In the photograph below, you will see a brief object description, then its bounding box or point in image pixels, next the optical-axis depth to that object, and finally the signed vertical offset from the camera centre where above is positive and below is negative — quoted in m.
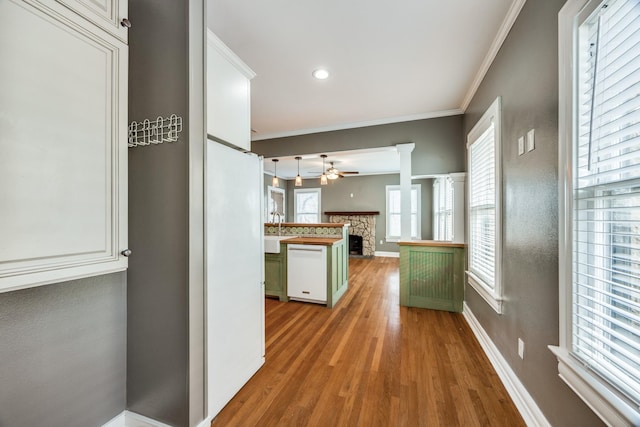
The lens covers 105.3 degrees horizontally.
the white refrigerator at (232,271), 1.44 -0.38
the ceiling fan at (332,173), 4.94 +0.82
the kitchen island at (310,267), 3.28 -0.77
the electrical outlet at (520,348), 1.54 -0.85
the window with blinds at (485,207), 1.94 +0.07
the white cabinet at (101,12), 0.95 +0.86
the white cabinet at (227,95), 1.47 +0.78
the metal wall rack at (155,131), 1.25 +0.43
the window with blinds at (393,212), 7.46 +0.05
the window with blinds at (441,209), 4.58 +0.10
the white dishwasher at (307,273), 3.29 -0.82
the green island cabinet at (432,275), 3.04 -0.79
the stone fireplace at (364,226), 7.47 -0.39
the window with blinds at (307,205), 8.33 +0.29
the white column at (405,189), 3.35 +0.34
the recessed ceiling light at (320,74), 2.31 +1.35
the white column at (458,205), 3.04 +0.11
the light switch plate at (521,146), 1.55 +0.44
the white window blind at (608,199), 0.83 +0.06
